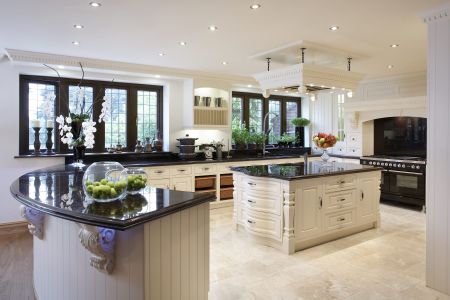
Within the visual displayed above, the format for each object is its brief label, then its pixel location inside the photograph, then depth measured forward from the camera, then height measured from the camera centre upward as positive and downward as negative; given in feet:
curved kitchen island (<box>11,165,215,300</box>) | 5.64 -1.87
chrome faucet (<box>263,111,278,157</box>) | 23.42 +1.66
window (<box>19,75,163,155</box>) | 16.42 +2.32
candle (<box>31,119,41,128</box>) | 15.79 +1.23
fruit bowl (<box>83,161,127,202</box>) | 6.28 -0.69
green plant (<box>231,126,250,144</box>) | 22.53 +0.94
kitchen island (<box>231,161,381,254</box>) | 12.62 -2.30
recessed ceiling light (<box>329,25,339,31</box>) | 11.16 +4.24
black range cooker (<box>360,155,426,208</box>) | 18.97 -1.79
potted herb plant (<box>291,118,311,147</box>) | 25.48 +1.78
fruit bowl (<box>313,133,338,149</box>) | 15.83 +0.37
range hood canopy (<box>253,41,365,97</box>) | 13.15 +3.07
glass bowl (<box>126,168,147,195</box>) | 7.27 -0.75
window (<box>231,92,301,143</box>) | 23.73 +2.89
